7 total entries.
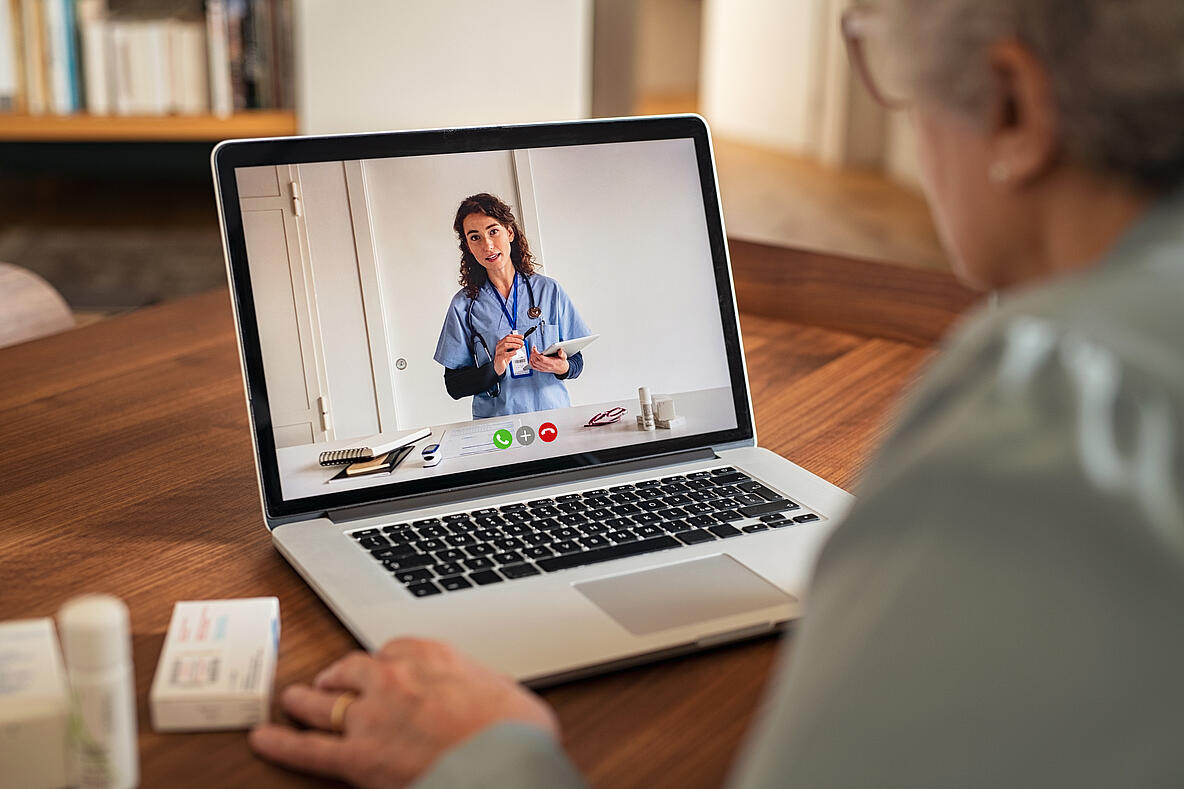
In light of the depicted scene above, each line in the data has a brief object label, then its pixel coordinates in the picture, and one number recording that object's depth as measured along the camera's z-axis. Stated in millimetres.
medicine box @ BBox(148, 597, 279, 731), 637
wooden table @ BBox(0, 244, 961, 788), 642
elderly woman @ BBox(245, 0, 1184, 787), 399
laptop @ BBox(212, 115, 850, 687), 795
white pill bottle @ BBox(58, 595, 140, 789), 545
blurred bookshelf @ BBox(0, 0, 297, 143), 2699
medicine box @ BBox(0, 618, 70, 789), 575
